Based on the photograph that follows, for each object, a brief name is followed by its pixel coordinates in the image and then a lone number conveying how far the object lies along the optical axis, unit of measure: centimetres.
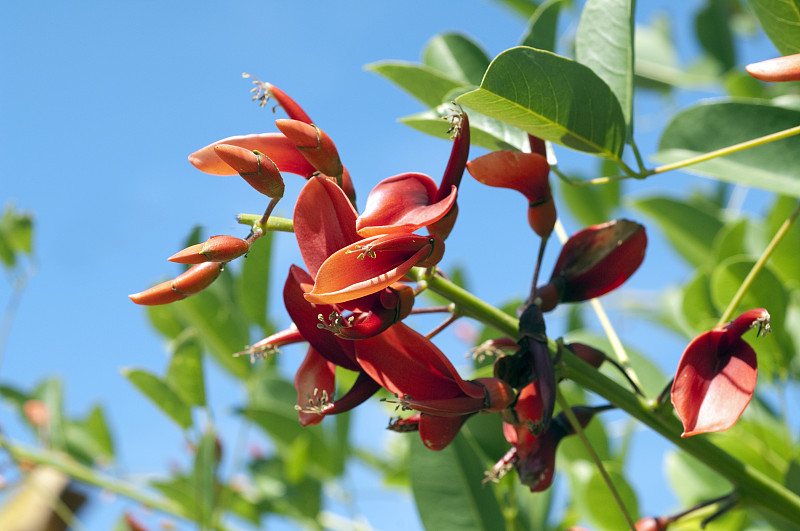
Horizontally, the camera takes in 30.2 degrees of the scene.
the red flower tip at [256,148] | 47
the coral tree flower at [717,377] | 46
